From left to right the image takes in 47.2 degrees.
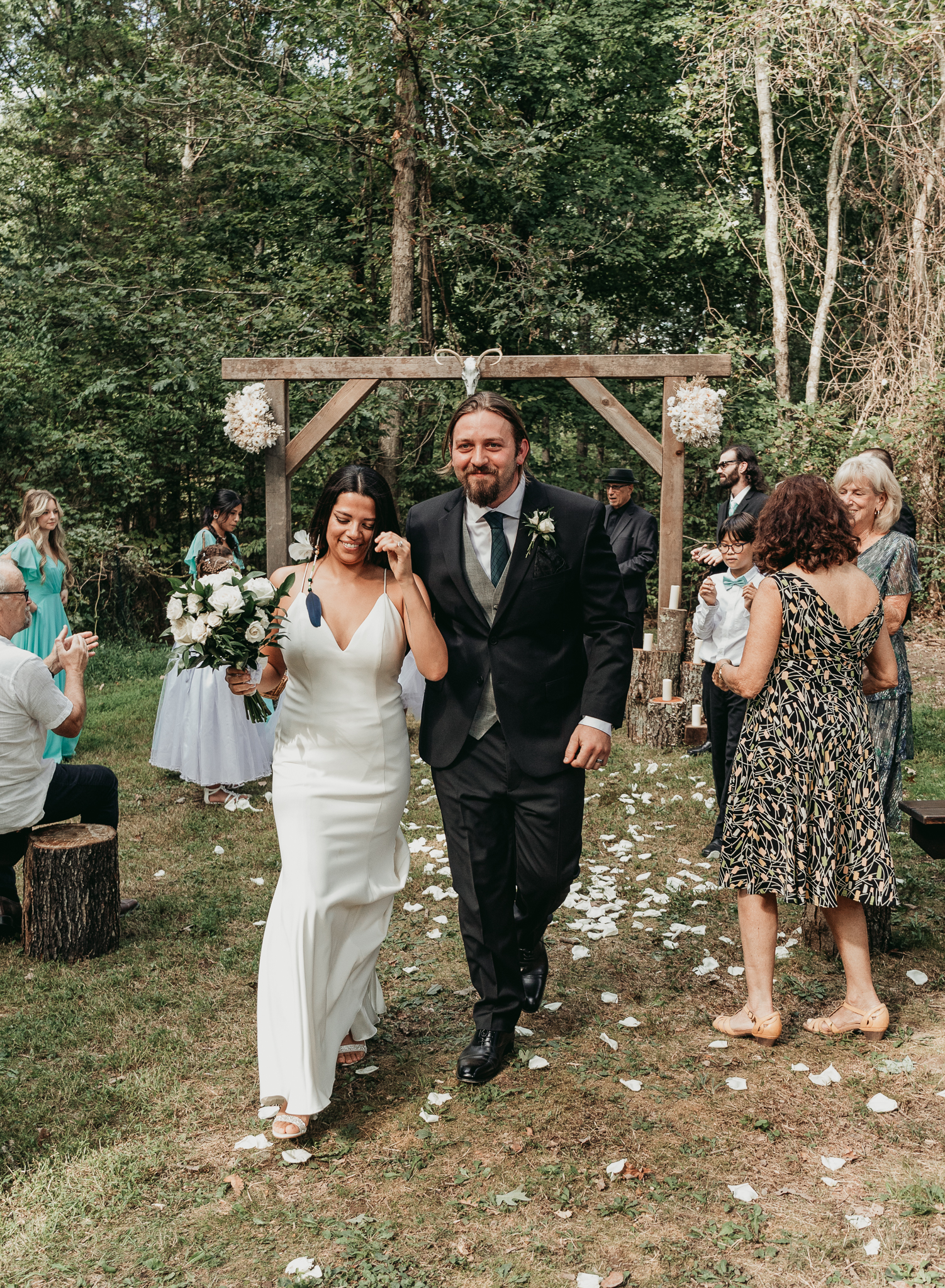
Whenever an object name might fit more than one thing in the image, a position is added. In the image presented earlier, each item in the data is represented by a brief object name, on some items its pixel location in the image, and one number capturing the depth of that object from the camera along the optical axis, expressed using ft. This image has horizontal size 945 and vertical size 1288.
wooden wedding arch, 28.63
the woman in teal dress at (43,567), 26.20
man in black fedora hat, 30.71
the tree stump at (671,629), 30.63
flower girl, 24.35
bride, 11.46
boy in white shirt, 19.43
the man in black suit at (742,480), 22.95
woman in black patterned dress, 13.05
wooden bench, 15.25
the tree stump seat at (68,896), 16.51
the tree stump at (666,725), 29.68
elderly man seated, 15.93
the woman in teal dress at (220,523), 25.72
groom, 12.38
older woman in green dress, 15.88
